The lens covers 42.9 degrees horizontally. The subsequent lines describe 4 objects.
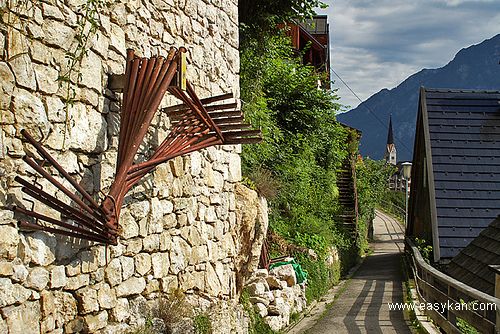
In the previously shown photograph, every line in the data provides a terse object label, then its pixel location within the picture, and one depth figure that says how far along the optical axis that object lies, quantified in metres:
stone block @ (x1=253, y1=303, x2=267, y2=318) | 7.67
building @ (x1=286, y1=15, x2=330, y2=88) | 22.91
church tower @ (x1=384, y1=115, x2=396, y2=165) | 106.50
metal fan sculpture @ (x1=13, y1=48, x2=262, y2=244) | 3.27
